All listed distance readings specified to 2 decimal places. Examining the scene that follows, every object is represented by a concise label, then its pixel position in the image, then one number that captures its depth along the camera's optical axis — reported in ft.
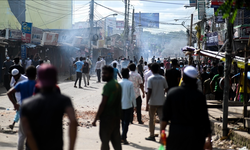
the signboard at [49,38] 100.10
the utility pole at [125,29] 174.40
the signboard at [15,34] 77.64
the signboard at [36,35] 94.99
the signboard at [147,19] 318.24
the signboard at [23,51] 86.74
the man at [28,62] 80.38
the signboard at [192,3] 150.53
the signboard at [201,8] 113.94
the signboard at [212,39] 97.07
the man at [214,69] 51.08
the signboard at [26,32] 84.53
